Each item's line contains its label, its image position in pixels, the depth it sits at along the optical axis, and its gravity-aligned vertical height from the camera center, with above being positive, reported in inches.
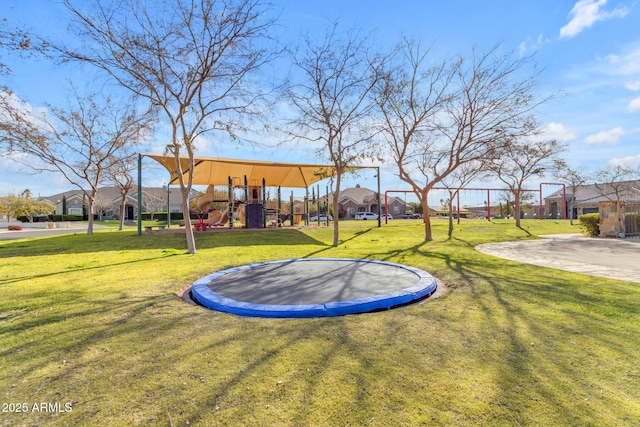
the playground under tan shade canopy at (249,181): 583.5 +83.4
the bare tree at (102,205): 1518.8 +52.7
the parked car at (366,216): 1508.4 -16.7
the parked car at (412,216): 1664.9 -21.7
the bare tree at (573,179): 976.3 +99.5
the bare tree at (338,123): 404.8 +121.0
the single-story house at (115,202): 1614.8 +76.2
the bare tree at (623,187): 947.2 +83.9
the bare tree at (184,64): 297.8 +147.2
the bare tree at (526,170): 684.7 +95.3
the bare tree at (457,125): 393.4 +113.8
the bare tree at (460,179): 635.8 +73.2
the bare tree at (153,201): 1663.4 +75.8
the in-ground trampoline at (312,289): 143.3 -42.3
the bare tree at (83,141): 502.1 +131.2
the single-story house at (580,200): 1381.6 +47.4
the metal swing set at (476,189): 735.1 +56.2
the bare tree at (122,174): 651.5 +89.5
